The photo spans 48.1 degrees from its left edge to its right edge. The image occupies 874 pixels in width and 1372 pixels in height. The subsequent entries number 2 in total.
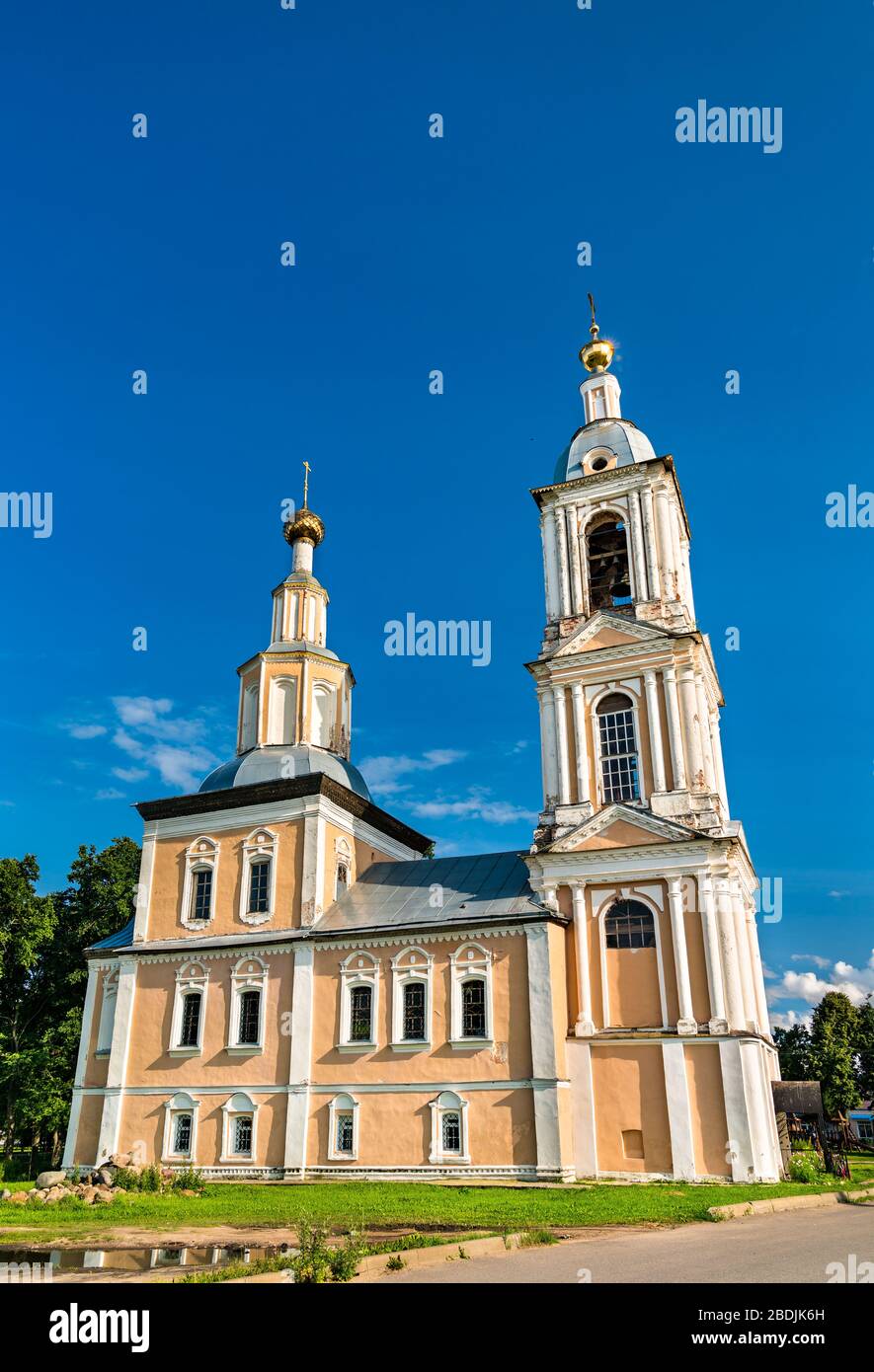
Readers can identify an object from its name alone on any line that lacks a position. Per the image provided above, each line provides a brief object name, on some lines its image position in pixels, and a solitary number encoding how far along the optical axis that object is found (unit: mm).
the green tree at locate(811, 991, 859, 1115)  47219
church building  22484
